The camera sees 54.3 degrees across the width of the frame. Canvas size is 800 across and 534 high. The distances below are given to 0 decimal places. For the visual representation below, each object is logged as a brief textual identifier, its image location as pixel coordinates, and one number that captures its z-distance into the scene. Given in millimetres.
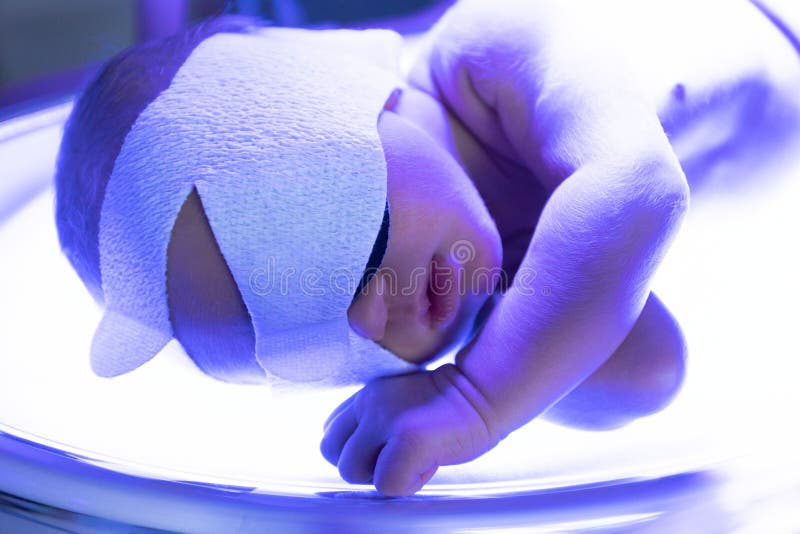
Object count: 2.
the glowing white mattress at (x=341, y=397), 479
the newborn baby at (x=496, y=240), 512
